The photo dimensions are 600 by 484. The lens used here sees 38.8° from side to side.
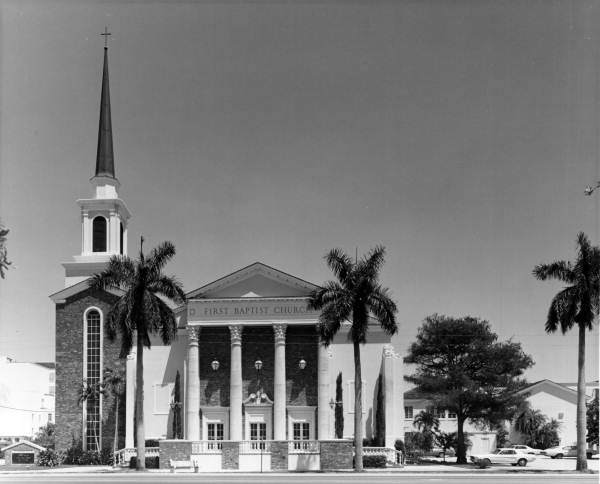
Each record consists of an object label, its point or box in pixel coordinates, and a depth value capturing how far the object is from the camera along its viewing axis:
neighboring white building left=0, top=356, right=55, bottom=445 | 99.00
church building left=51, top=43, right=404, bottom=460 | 56.97
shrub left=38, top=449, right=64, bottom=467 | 50.53
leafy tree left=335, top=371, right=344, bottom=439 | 55.72
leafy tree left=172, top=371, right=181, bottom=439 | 56.25
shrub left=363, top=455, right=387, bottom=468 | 49.31
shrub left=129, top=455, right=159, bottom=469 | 48.31
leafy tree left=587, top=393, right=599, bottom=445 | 81.00
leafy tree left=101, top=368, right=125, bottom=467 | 58.72
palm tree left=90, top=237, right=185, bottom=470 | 47.38
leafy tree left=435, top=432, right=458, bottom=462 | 66.62
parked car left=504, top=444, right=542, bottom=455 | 66.94
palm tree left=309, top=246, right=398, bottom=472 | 46.31
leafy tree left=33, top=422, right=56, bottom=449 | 79.09
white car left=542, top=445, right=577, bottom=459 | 69.12
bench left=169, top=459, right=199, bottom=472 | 46.68
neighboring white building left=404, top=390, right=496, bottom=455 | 84.81
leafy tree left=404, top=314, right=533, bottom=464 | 56.84
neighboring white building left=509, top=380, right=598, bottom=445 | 87.50
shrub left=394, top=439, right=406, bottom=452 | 55.59
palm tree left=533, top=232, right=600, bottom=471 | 45.00
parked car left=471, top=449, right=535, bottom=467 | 52.22
